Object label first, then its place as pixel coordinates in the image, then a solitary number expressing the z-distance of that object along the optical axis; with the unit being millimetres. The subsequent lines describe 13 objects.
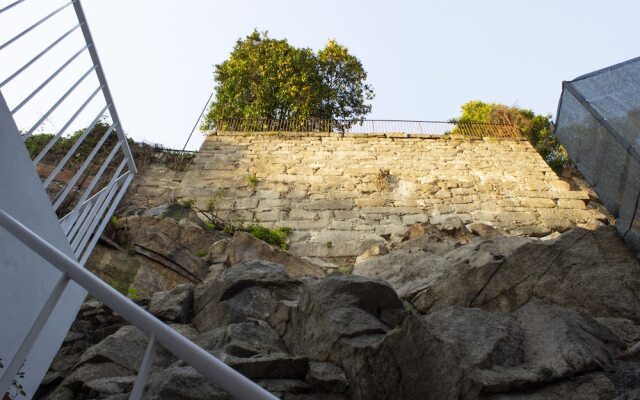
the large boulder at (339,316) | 2592
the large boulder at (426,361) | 2225
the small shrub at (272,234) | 6848
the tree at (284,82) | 11688
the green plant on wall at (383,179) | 8289
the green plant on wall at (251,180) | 8156
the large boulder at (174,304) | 3381
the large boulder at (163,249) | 4969
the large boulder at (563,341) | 2268
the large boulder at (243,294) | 3217
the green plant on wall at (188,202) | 7549
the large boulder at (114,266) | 4782
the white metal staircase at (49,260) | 1261
